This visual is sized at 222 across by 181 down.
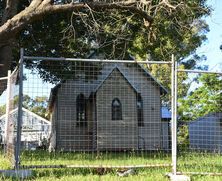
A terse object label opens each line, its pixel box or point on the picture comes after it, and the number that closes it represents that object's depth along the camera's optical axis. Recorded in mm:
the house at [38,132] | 34538
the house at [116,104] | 24797
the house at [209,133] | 14173
